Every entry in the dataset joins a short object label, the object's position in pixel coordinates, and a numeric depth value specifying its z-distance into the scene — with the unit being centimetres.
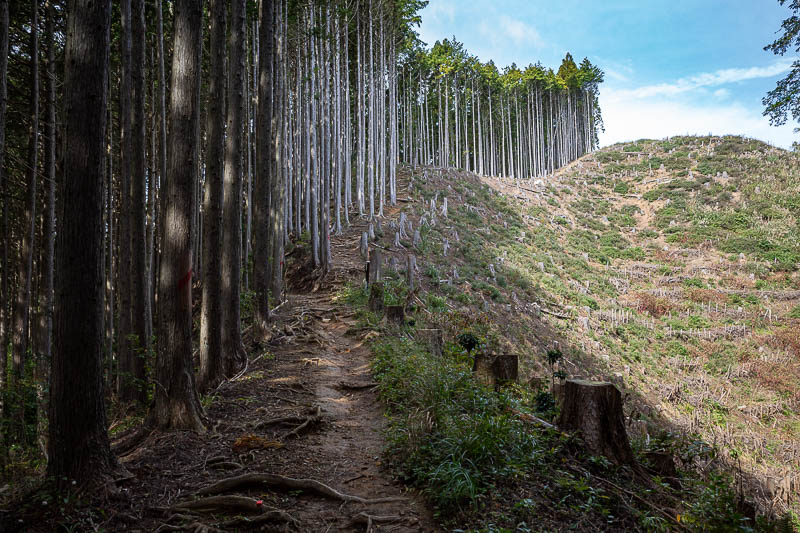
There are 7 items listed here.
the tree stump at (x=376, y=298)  1251
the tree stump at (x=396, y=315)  1094
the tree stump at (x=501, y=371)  675
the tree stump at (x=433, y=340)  858
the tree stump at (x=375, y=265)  1445
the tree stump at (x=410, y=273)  1556
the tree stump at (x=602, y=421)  443
